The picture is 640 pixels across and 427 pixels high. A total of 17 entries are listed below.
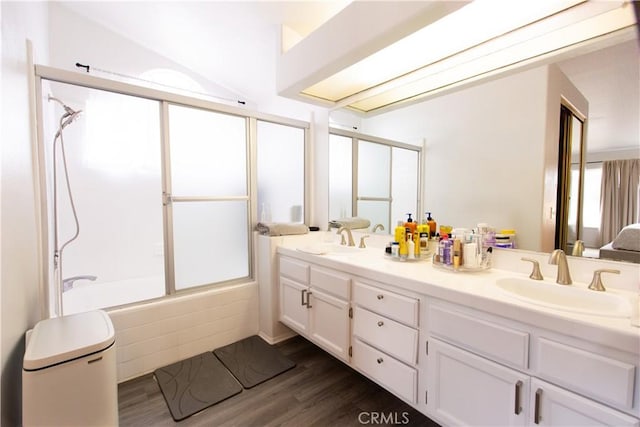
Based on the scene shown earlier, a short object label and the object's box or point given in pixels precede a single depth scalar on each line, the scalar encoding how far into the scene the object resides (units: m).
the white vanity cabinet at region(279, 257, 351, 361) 1.78
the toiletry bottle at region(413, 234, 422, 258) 1.78
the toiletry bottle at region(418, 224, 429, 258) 1.80
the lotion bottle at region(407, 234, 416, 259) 1.78
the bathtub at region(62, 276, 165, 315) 2.32
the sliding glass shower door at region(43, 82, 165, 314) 2.60
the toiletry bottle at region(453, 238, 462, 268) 1.52
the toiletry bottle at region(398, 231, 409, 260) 1.79
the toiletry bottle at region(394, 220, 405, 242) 1.82
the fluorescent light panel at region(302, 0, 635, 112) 1.21
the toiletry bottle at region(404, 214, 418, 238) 1.81
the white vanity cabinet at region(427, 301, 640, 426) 0.87
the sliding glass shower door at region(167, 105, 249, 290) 2.19
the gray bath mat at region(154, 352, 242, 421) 1.71
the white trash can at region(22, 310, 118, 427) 1.14
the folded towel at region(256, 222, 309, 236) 2.44
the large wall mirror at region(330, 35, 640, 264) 1.22
